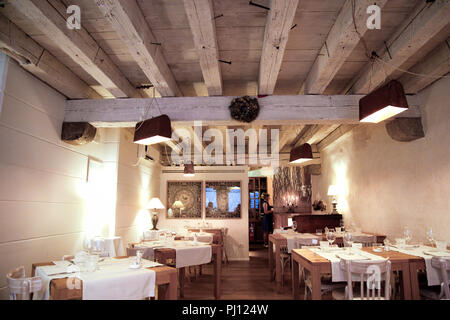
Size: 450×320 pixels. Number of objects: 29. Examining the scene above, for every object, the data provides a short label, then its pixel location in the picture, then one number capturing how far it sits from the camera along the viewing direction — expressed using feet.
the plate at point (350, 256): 10.68
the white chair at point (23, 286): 6.54
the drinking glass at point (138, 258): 9.11
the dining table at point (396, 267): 10.00
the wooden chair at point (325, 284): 11.15
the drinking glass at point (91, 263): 8.43
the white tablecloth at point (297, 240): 14.96
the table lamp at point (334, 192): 23.61
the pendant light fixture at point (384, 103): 9.69
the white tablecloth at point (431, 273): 10.36
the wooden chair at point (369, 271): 8.94
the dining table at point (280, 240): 17.15
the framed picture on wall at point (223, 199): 28.25
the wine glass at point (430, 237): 12.48
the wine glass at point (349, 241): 12.31
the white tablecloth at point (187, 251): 13.37
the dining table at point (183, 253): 13.25
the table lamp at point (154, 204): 23.80
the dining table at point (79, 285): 7.32
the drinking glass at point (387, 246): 12.49
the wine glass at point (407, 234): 13.16
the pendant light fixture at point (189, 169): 25.03
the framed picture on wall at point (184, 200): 28.48
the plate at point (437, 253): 10.75
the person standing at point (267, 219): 35.17
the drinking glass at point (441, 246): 11.24
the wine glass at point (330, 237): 13.25
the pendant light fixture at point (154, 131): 11.93
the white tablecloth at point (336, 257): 10.07
